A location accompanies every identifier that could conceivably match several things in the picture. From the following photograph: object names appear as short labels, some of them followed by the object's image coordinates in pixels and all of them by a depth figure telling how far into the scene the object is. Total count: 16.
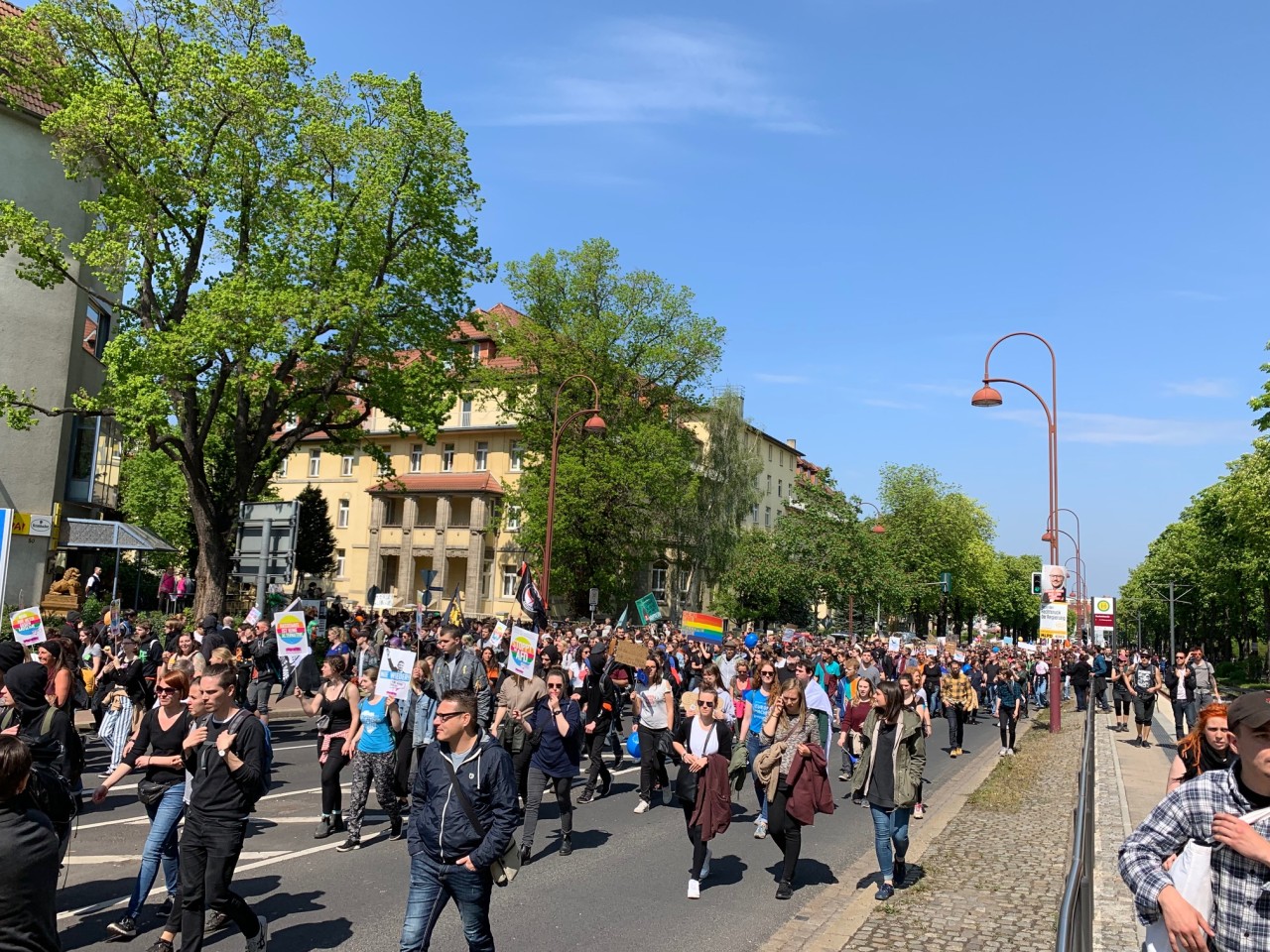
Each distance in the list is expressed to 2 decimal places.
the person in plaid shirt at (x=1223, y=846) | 3.04
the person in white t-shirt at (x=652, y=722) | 12.02
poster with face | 23.78
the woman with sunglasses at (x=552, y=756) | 9.73
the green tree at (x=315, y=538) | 61.06
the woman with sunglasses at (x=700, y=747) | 8.56
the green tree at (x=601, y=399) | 47.72
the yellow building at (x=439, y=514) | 62.06
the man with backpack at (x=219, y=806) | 5.82
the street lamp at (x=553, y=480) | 29.50
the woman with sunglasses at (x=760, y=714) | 10.90
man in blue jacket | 5.22
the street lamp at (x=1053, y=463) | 23.61
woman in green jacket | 8.38
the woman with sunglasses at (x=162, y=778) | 6.72
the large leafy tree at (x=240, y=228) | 24.17
